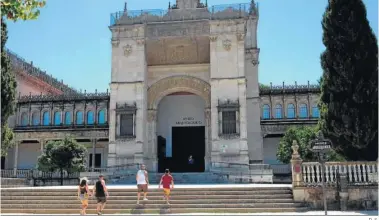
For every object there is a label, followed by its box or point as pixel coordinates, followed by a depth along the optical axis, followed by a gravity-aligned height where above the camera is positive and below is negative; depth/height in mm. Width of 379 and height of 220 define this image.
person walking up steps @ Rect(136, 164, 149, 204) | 15305 -873
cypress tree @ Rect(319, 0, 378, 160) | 15992 +2900
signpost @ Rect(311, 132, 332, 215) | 13445 +340
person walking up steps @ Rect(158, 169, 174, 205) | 14984 -884
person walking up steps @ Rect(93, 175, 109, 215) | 14086 -1159
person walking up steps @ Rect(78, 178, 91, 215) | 14047 -1121
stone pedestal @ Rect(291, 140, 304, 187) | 15461 -550
